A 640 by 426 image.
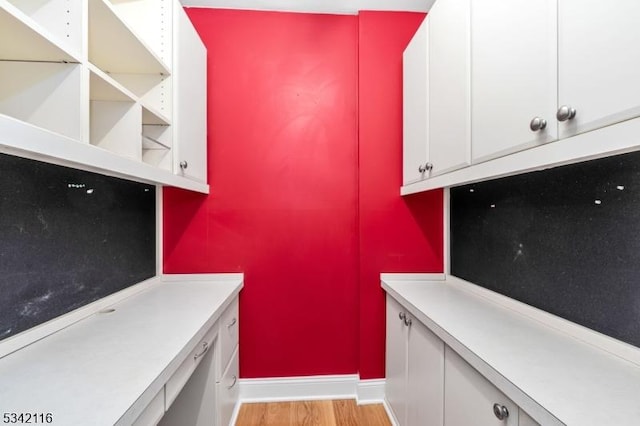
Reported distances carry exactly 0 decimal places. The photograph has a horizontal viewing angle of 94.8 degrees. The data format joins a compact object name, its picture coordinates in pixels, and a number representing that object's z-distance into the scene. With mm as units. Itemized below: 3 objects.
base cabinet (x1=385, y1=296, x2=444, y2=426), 1214
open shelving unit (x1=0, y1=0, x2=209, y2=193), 761
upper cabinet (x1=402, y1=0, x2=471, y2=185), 1239
